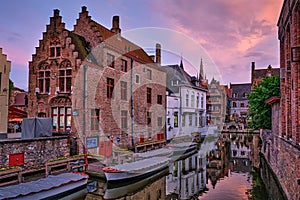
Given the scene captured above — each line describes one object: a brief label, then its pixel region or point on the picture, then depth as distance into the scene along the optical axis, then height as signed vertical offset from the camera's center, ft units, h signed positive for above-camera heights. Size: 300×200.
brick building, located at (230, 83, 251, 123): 248.11 +9.50
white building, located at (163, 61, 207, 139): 108.68 +4.25
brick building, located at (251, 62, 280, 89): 211.82 +31.79
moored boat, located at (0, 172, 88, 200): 33.63 -10.04
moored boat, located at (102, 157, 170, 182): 47.19 -10.47
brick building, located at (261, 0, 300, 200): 36.40 -1.12
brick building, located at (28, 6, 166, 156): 60.75 +6.69
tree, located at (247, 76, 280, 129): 83.35 +3.56
